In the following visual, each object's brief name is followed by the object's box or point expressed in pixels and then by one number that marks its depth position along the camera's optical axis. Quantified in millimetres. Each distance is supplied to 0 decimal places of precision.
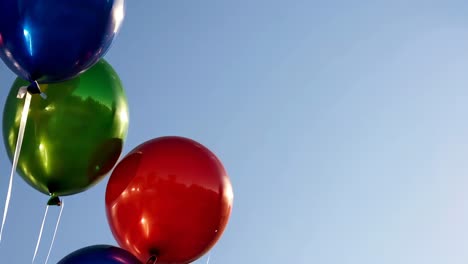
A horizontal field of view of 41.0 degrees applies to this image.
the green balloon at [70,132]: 3580
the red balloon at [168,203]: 3521
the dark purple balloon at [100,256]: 3479
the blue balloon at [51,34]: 2994
